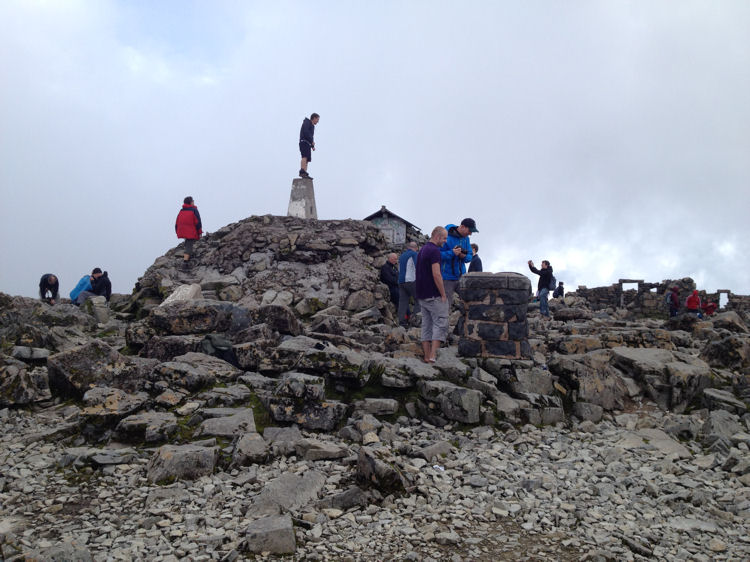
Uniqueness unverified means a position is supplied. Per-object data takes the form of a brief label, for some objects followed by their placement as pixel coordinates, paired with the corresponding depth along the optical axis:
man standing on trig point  18.16
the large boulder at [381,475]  4.62
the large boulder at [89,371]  6.89
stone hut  31.67
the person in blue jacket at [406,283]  11.01
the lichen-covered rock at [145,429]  5.65
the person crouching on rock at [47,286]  17.09
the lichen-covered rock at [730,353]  9.21
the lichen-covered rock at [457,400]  6.77
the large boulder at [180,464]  4.84
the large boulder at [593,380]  7.62
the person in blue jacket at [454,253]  9.44
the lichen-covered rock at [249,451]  5.16
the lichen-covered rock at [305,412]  6.19
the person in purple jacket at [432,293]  7.90
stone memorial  8.30
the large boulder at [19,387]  6.64
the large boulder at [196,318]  9.09
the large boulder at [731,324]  13.85
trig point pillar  18.89
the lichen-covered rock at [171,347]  8.33
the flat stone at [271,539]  3.70
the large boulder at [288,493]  4.29
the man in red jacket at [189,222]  16.62
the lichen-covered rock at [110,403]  5.97
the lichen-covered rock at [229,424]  5.68
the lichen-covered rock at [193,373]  6.91
